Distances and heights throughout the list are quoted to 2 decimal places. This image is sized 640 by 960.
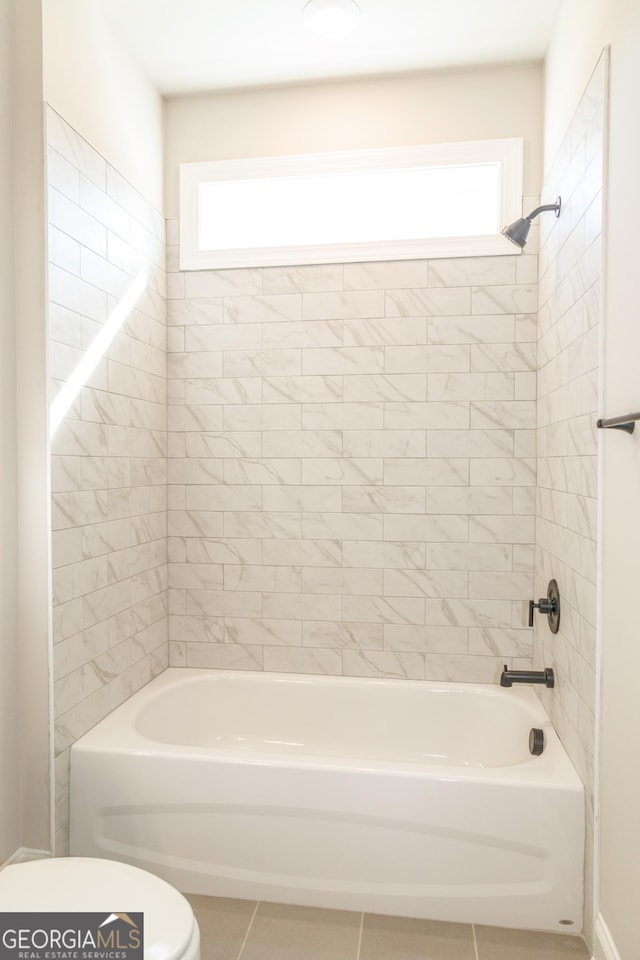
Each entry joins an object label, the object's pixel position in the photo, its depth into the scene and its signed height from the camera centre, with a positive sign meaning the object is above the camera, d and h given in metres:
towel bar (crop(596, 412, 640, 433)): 1.42 +0.10
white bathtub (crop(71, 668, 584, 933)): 1.91 -1.11
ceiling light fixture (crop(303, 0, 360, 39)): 2.23 +1.55
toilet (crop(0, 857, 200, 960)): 1.23 -0.88
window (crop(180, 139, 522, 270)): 2.67 +1.09
